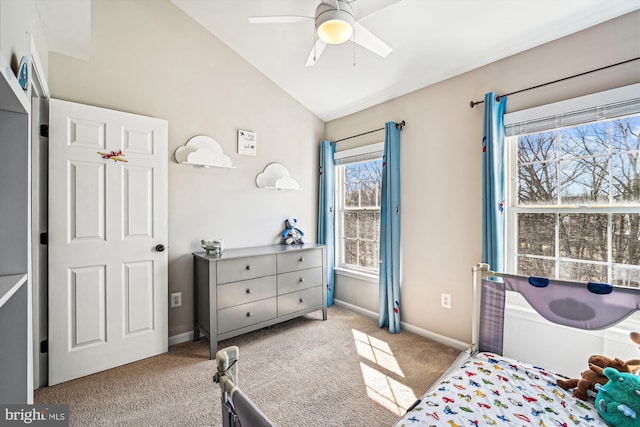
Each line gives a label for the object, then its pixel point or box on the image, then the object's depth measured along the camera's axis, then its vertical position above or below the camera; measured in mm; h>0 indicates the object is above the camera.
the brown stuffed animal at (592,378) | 1294 -762
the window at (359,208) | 3379 +46
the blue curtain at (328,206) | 3680 +76
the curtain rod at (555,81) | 1790 +923
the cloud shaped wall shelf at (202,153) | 2699 +568
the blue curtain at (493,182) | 2215 +230
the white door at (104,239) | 2088 -211
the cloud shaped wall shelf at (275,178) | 3260 +394
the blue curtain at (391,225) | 2947 -139
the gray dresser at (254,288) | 2490 -733
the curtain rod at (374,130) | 2971 +919
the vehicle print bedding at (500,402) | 1148 -833
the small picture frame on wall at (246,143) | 3088 +759
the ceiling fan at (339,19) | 1678 +1152
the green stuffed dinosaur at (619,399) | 1093 -751
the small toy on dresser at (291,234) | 3422 -263
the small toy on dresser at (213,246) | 2674 -321
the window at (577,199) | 1825 +90
